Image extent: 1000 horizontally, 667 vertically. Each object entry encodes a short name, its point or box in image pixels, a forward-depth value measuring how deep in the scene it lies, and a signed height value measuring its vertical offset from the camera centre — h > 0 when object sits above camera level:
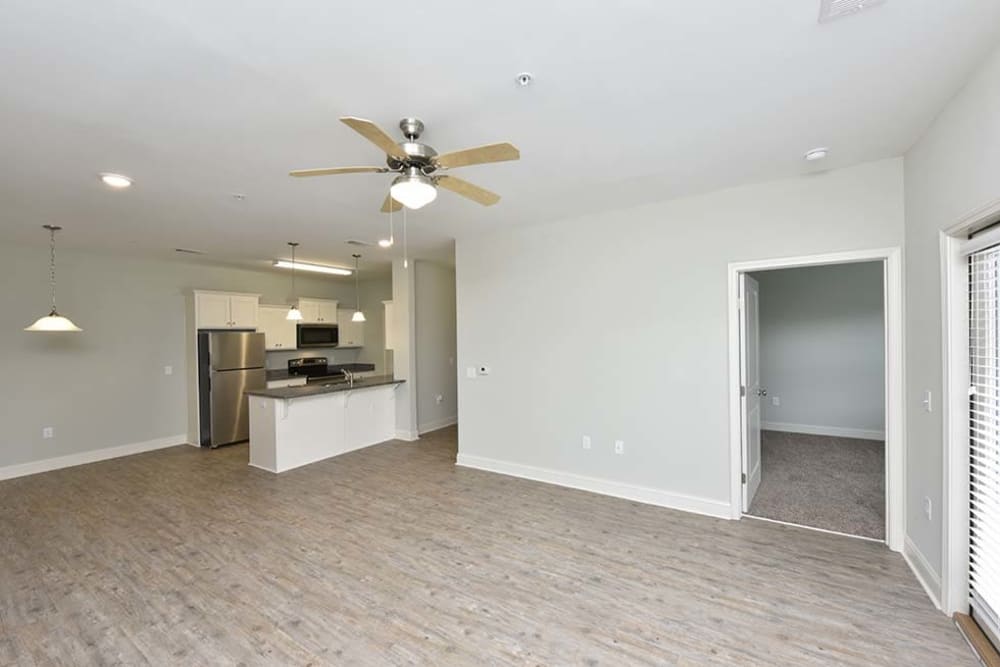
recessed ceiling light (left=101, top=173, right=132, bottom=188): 2.88 +1.09
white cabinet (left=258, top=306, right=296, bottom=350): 6.82 +0.11
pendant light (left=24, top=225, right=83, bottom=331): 4.10 +0.15
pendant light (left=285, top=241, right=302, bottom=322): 5.51 +0.27
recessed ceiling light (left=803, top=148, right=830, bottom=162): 2.67 +1.09
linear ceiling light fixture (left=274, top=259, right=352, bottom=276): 5.86 +0.99
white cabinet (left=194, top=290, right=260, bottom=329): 5.96 +0.38
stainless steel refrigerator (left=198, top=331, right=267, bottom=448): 5.93 -0.68
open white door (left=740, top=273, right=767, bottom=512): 3.44 -0.47
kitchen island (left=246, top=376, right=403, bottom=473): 4.81 -1.08
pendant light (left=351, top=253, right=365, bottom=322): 8.48 +0.67
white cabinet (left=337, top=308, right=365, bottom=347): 8.07 +0.05
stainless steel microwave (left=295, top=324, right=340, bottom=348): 7.36 -0.02
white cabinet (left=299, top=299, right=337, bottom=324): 7.40 +0.42
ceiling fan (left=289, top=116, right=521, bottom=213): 1.84 +0.78
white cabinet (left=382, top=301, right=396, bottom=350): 6.31 +0.10
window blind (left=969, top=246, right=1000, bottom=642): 1.97 -0.56
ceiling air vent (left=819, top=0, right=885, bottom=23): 1.47 +1.11
